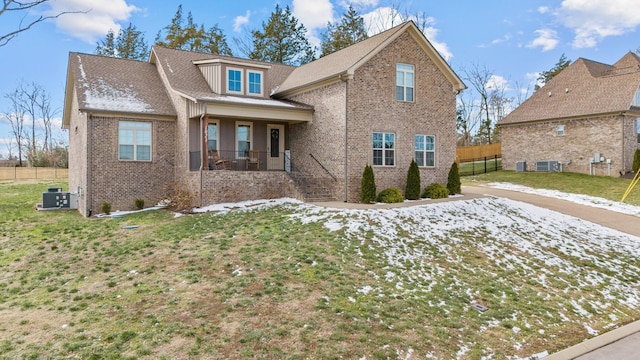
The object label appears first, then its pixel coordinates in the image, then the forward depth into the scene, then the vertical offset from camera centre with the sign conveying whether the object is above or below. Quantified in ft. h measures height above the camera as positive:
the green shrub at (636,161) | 82.43 +1.46
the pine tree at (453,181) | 59.47 -1.71
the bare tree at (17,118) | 153.99 +19.39
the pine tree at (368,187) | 51.49 -2.21
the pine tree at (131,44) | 131.54 +39.55
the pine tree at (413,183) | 55.01 -1.84
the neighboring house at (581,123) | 82.64 +9.84
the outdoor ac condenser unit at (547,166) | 89.76 +0.64
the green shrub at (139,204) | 55.62 -4.62
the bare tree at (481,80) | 151.64 +32.22
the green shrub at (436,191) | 56.08 -2.99
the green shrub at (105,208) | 53.52 -4.96
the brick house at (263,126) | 52.70 +5.91
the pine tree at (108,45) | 135.03 +39.92
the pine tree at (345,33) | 124.50 +41.08
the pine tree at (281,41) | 121.70 +37.44
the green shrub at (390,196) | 52.03 -3.36
